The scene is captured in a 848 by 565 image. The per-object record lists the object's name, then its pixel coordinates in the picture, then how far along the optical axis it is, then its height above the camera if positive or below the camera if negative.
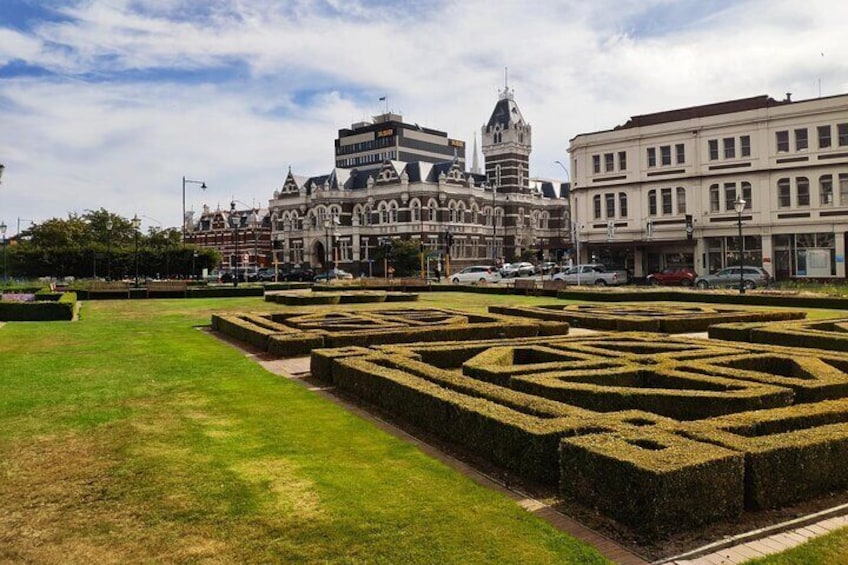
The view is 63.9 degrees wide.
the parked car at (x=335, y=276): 71.94 -0.52
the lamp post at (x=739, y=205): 32.75 +2.46
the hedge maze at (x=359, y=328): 16.38 -1.59
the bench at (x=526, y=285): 39.25 -1.25
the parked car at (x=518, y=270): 63.59 -0.55
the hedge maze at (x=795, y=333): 15.45 -1.96
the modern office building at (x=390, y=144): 115.81 +22.35
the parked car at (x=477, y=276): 58.22 -0.86
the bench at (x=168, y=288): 39.59 -0.64
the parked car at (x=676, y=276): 49.34 -1.31
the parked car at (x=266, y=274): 76.46 -0.08
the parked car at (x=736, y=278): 43.06 -1.40
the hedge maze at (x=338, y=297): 32.09 -1.31
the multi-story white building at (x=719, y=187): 49.47 +5.60
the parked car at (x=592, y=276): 49.91 -1.05
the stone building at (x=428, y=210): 85.13 +7.82
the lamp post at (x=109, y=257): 65.50 +2.17
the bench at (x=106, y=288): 38.84 -0.49
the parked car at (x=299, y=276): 72.31 -0.35
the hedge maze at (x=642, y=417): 5.98 -1.84
